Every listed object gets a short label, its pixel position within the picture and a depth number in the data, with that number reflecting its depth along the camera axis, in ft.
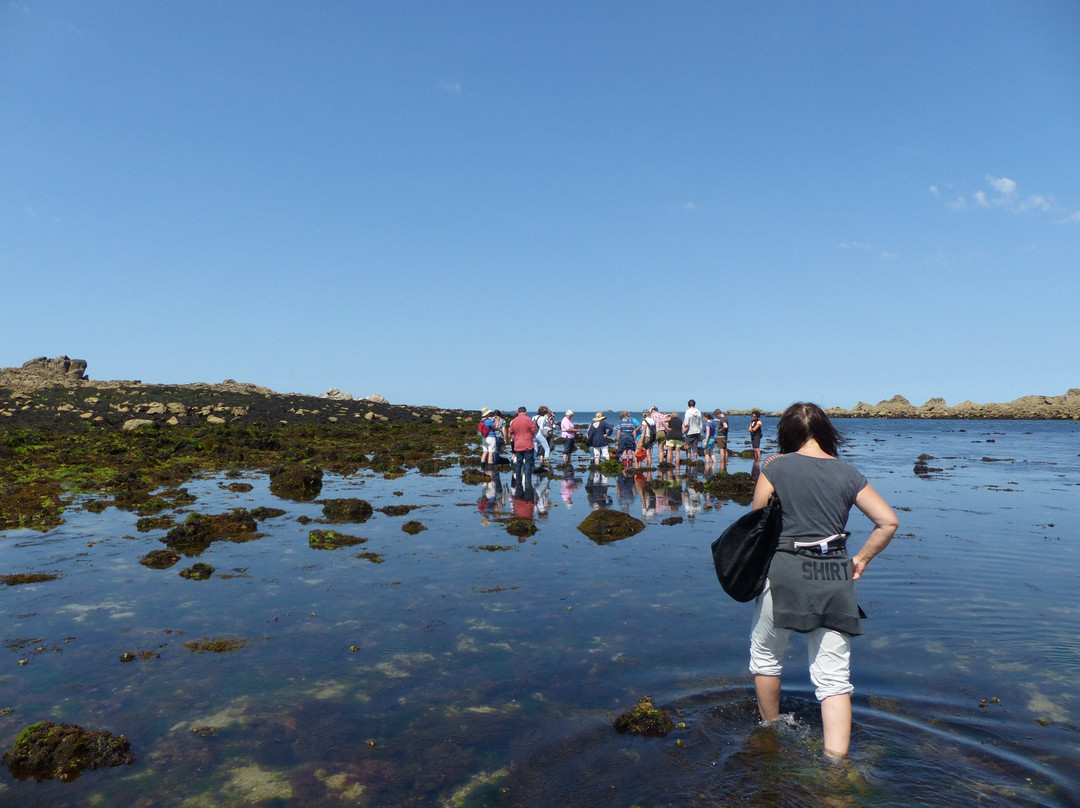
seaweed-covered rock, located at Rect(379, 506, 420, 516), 50.44
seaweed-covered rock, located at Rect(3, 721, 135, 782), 15.51
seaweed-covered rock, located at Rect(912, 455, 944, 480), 88.43
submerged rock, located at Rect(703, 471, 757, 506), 62.28
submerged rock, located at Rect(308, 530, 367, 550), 39.34
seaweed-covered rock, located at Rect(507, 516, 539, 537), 44.14
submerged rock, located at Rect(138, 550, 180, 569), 34.50
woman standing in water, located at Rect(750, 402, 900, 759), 14.61
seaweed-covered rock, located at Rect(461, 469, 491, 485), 71.64
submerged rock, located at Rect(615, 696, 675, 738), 17.22
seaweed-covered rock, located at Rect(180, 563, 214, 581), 32.48
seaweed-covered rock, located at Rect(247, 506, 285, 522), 47.72
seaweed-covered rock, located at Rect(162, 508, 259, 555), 39.14
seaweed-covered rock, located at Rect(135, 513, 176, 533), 43.24
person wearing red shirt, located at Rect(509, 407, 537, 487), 65.62
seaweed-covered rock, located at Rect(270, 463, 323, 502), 59.72
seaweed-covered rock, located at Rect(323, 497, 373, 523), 48.59
